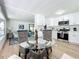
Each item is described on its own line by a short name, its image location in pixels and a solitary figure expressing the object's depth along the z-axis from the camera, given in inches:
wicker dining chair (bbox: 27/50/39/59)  55.7
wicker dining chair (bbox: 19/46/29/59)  69.2
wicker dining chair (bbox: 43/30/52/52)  116.2
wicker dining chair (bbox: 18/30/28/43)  104.3
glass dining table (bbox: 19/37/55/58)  63.7
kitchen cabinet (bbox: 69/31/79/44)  142.6
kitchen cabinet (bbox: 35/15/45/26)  168.1
